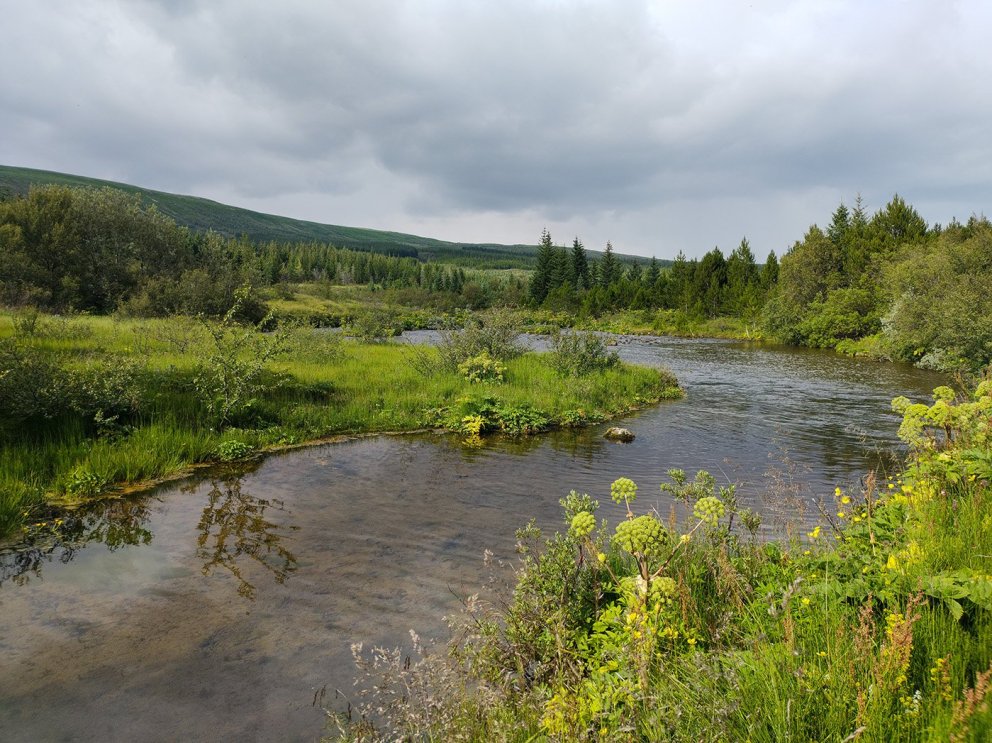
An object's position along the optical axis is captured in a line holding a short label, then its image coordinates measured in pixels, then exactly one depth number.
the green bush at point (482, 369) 16.79
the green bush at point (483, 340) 18.28
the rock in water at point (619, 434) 12.94
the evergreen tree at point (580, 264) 95.12
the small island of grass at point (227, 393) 8.64
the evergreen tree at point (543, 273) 93.50
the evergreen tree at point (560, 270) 92.44
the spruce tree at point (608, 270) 93.88
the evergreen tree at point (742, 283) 59.30
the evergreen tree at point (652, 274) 88.69
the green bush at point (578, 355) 18.58
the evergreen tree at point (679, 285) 70.31
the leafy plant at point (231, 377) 11.14
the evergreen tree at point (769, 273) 63.24
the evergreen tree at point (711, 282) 66.75
